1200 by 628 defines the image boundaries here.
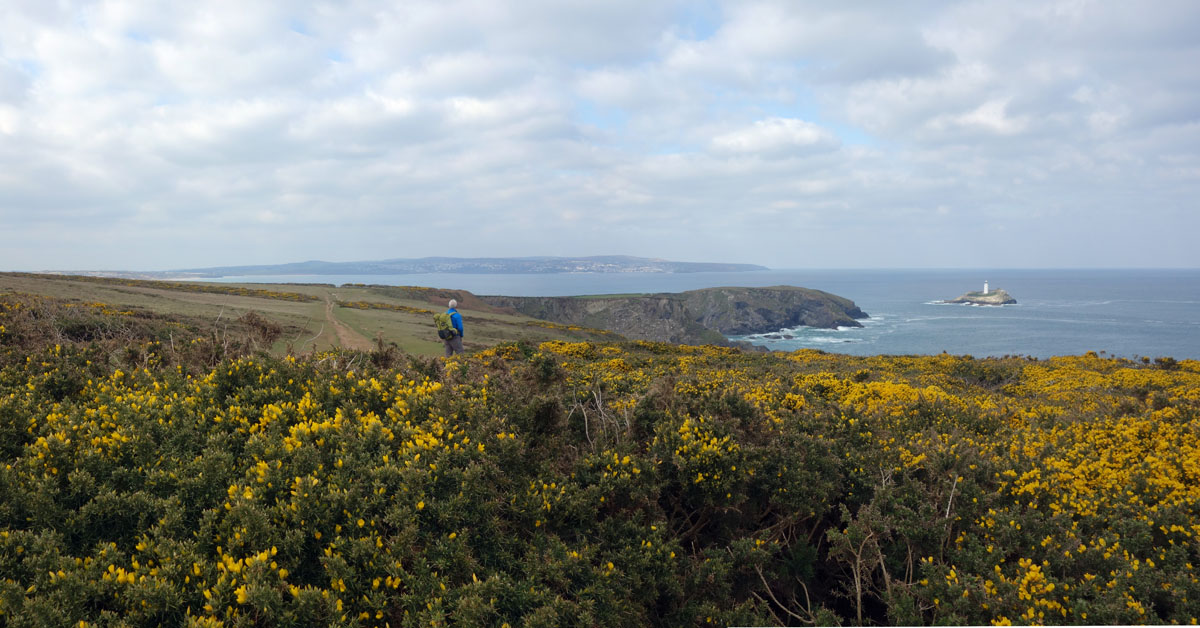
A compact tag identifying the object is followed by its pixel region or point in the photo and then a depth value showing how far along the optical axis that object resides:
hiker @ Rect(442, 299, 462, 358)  12.88
